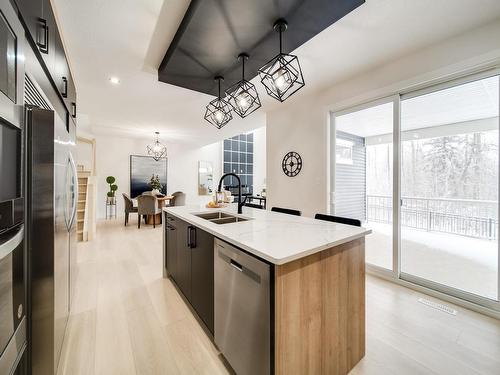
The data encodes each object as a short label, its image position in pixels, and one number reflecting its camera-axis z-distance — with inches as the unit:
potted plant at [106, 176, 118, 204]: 249.1
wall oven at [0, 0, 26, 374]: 27.9
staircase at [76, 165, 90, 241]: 160.4
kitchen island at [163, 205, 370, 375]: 40.5
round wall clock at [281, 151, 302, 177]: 146.9
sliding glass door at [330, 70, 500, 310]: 85.0
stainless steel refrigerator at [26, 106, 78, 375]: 36.7
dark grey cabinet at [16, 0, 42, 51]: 36.4
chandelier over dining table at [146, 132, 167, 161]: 241.8
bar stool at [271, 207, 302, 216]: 100.2
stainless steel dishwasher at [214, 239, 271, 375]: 41.4
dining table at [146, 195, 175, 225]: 227.1
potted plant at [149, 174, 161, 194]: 253.5
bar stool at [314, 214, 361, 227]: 71.7
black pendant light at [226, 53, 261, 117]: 82.1
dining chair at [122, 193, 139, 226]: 215.0
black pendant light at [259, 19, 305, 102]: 63.6
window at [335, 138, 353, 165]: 133.7
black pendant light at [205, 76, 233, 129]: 98.3
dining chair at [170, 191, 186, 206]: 231.5
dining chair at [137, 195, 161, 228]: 206.1
